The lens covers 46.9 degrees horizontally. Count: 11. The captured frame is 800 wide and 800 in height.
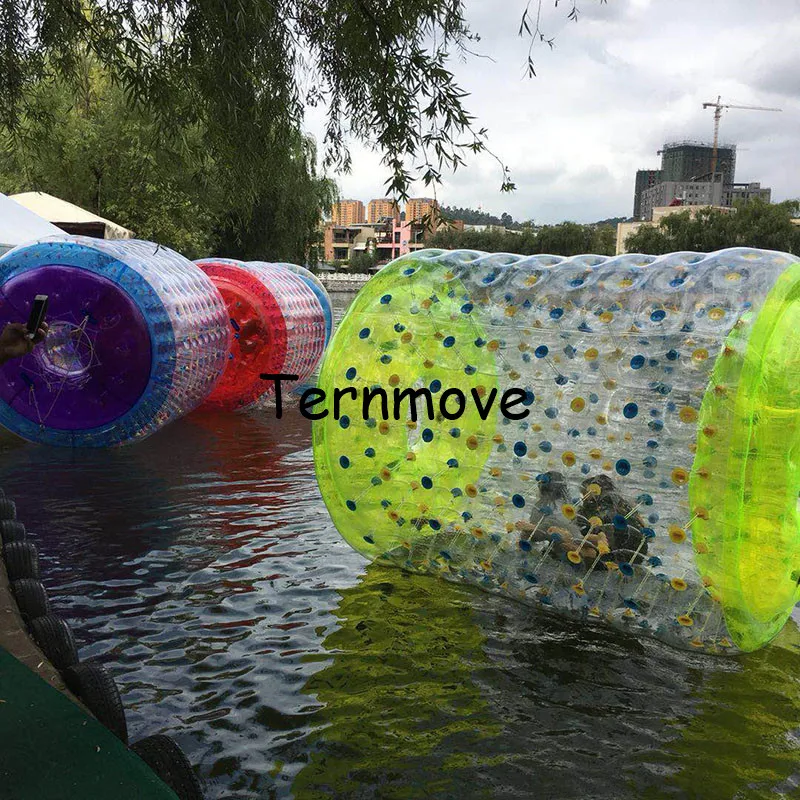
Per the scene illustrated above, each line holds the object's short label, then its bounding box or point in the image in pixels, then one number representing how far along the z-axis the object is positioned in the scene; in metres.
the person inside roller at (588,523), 4.61
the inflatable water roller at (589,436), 4.28
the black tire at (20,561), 5.17
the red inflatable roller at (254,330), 11.99
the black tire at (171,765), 3.04
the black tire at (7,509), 6.43
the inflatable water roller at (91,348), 8.99
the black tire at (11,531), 5.89
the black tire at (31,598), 4.53
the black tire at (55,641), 3.96
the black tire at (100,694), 3.35
